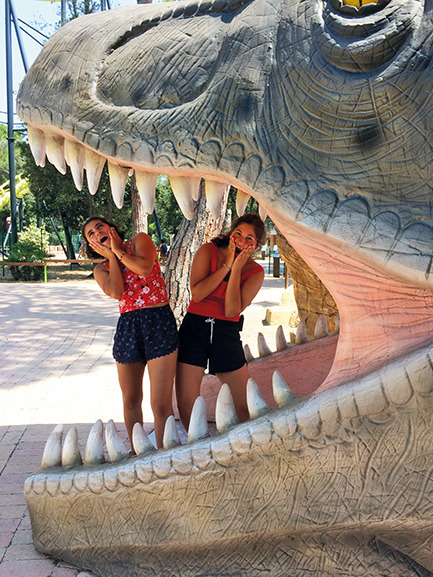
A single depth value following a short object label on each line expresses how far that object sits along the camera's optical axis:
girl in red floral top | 3.09
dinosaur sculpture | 1.49
